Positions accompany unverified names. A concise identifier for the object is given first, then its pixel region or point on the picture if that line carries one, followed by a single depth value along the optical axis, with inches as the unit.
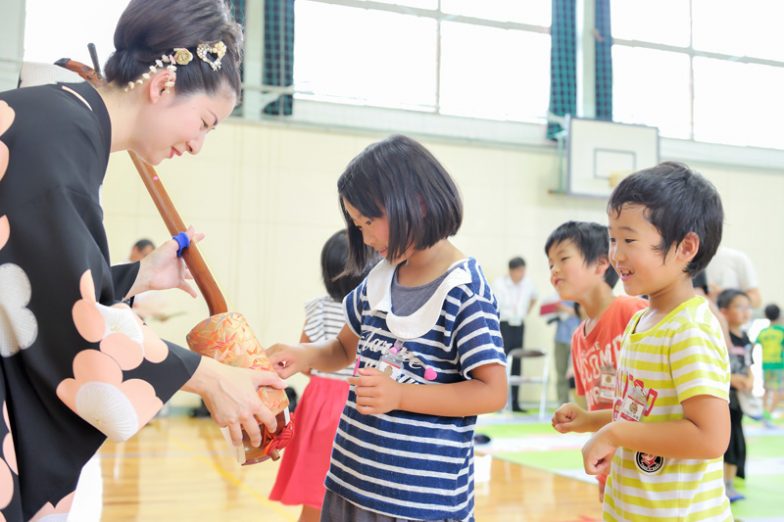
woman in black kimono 40.1
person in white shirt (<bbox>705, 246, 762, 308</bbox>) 161.3
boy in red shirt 78.0
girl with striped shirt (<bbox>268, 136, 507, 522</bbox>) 54.9
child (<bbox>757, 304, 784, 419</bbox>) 270.5
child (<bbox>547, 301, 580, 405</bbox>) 298.2
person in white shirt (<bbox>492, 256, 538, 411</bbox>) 301.9
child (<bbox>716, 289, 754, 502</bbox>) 152.1
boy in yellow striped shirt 51.2
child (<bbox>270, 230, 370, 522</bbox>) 95.5
